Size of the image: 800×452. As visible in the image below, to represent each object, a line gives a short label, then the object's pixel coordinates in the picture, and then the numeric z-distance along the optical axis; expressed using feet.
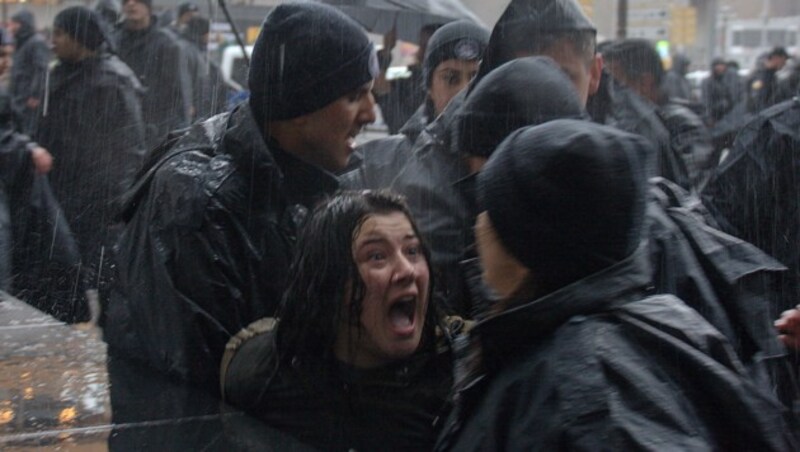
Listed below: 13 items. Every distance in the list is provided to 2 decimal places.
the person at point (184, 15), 42.42
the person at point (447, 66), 18.75
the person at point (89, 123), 27.45
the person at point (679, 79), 68.64
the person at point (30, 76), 32.81
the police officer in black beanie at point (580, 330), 6.70
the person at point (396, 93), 30.30
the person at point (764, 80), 51.93
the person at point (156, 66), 32.12
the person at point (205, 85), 35.14
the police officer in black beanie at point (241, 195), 10.80
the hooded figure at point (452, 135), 11.45
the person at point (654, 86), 26.68
